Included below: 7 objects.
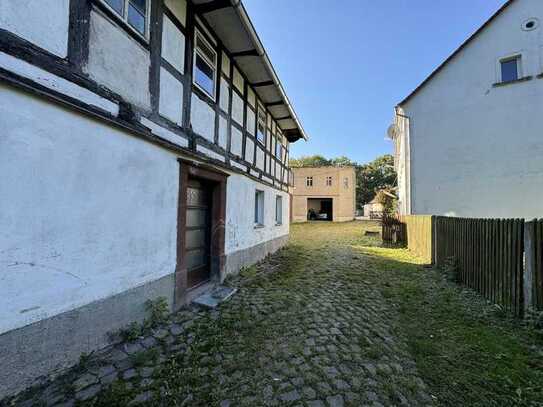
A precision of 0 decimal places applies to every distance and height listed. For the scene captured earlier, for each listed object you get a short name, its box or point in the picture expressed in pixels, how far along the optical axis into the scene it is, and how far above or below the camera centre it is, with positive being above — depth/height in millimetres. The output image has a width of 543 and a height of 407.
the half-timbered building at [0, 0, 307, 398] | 2250 +517
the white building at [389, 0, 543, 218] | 9727 +3547
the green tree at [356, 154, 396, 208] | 49150 +6373
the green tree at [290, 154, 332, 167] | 52875 +10349
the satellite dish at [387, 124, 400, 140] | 17819 +5841
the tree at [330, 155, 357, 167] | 56125 +10919
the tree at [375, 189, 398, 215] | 21819 +946
